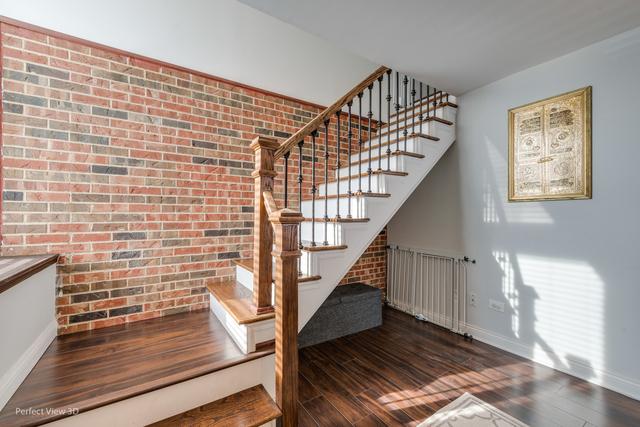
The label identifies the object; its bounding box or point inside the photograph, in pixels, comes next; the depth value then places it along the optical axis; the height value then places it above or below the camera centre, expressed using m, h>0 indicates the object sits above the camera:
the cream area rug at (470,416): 1.68 -1.29
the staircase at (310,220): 1.58 -0.03
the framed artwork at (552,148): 2.15 +0.59
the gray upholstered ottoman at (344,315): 2.75 -1.08
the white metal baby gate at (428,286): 2.98 -0.85
